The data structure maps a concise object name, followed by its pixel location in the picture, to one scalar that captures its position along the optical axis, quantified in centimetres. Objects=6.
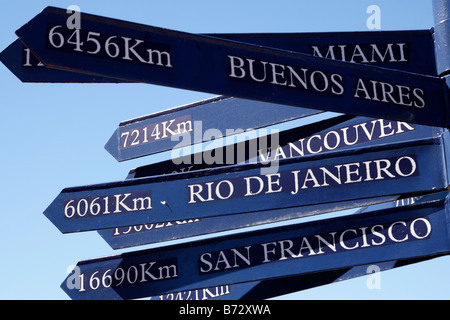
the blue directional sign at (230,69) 371
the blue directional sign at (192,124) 526
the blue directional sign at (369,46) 446
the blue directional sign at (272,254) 416
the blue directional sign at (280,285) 481
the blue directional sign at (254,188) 424
